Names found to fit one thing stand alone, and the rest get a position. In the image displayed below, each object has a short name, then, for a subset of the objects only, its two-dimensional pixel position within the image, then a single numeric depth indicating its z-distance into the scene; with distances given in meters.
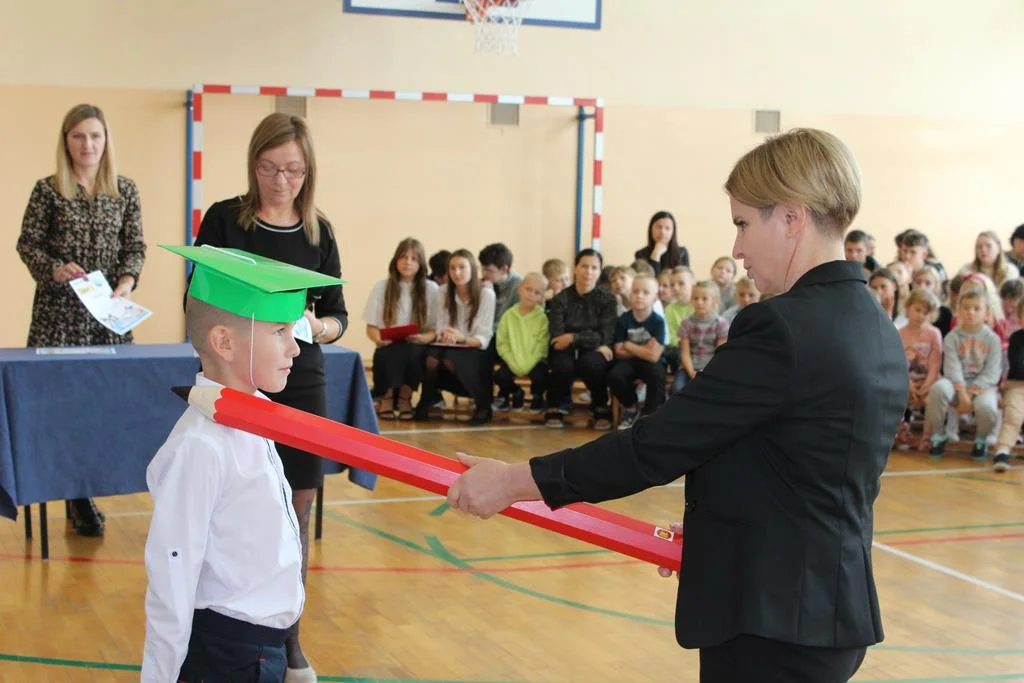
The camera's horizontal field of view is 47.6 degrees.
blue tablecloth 4.55
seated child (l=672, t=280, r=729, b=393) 8.30
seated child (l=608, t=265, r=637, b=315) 9.07
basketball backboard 9.72
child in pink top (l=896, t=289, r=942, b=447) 7.92
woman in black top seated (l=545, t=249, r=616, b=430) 8.47
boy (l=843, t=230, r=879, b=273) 9.40
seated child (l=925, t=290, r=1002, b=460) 7.66
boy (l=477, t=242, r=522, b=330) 9.48
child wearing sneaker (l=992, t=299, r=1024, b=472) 7.33
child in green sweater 8.70
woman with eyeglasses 3.19
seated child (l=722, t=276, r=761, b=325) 8.55
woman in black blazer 1.75
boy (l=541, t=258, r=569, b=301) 9.72
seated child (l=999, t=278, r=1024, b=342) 8.12
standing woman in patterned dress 5.00
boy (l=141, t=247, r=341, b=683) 2.11
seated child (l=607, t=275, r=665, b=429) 8.30
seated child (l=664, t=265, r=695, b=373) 8.90
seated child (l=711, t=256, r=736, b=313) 9.95
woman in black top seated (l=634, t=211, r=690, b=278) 10.21
